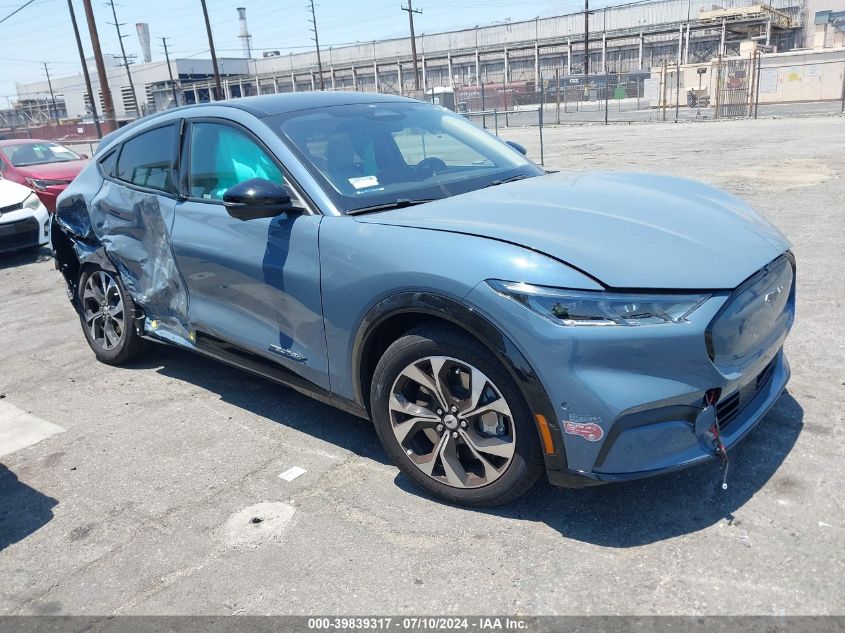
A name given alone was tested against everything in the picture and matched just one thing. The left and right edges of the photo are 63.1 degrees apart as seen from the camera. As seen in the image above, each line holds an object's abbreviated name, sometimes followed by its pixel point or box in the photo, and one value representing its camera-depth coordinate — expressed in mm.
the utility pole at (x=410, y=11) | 59562
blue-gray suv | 2451
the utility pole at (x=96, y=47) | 25688
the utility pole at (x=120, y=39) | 74688
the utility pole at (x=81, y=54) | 38212
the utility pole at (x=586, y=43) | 61156
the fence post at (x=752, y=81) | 27219
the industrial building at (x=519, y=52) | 64125
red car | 11391
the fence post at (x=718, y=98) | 27391
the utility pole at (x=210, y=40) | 47172
